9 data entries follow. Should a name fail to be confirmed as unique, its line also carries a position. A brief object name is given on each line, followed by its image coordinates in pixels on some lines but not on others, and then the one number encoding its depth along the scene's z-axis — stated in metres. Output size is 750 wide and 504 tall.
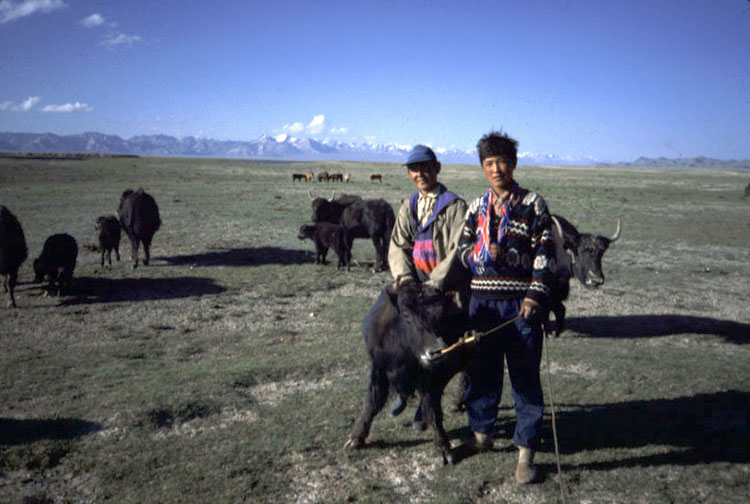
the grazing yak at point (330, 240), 10.61
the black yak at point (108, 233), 10.05
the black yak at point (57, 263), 8.02
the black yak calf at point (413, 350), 3.13
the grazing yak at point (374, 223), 10.90
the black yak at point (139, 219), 10.52
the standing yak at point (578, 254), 6.39
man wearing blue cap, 3.47
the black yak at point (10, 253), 7.45
